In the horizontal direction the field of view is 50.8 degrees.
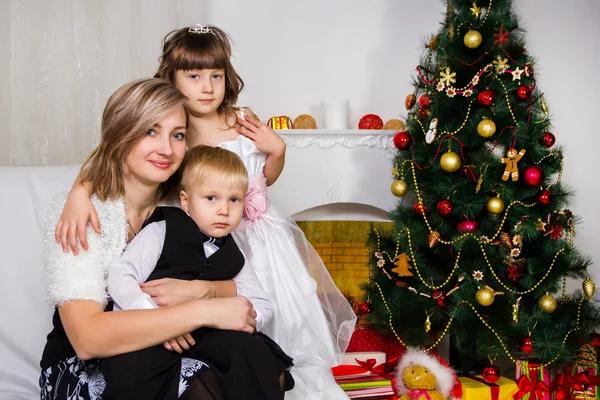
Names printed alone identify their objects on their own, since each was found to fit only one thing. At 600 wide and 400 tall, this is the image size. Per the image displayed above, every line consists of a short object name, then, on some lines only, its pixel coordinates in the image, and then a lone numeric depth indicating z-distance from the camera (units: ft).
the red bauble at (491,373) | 8.99
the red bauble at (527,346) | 8.68
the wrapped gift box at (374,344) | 9.93
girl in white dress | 6.57
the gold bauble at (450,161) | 8.57
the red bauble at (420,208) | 9.12
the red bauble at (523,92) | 8.61
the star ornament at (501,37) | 8.67
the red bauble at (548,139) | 8.66
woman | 4.72
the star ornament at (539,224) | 8.67
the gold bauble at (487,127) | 8.50
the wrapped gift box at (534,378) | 9.00
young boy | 4.75
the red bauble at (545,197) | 8.62
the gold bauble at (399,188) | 9.13
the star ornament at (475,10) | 8.79
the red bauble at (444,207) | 8.76
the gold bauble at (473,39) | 8.62
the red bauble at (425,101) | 9.17
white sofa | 6.07
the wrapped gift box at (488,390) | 8.99
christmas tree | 8.66
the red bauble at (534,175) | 8.48
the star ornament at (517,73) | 8.62
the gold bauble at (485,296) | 8.57
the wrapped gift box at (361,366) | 9.50
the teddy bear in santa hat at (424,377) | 8.55
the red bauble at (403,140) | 9.31
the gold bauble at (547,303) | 8.70
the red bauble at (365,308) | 9.85
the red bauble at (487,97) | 8.56
